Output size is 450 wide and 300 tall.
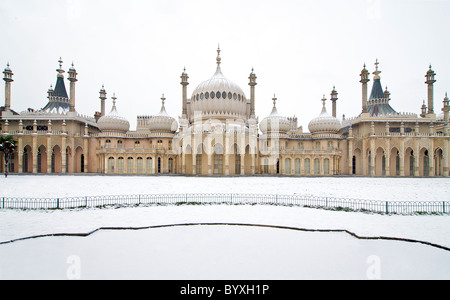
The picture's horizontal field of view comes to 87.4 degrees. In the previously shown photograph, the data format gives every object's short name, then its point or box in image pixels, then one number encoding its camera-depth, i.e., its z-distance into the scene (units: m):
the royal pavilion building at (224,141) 34.66
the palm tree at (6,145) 32.19
